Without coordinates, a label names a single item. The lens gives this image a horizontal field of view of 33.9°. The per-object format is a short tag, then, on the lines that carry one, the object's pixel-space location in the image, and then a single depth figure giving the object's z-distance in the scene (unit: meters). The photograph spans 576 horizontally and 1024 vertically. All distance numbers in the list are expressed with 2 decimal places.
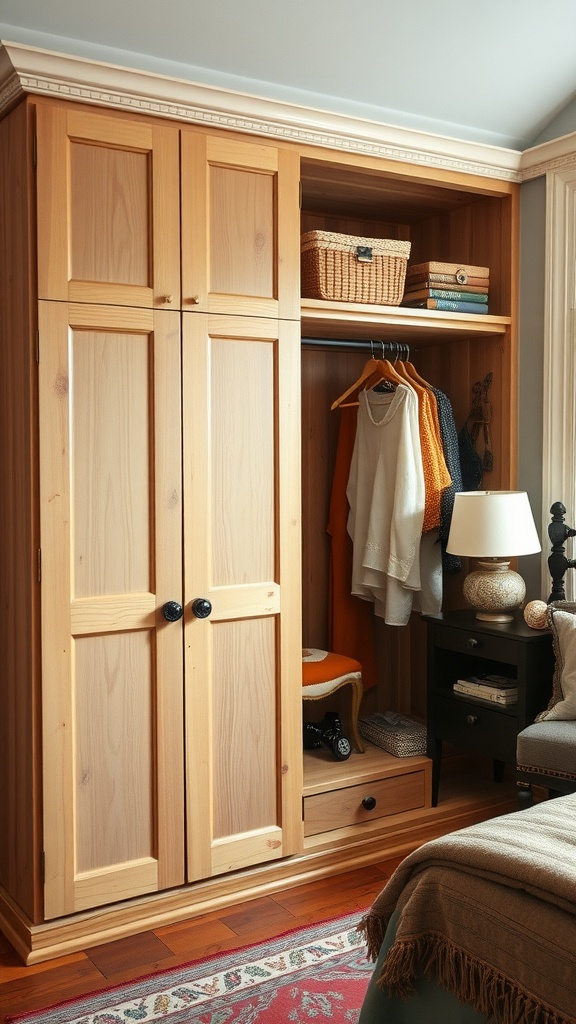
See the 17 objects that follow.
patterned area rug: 2.34
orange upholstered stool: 3.29
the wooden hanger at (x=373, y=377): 3.48
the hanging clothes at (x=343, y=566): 3.69
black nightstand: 3.09
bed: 1.60
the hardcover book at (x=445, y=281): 3.40
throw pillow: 2.91
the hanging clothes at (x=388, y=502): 3.38
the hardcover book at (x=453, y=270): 3.39
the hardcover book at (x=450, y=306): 3.38
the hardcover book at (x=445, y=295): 3.39
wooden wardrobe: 2.61
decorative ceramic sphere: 3.11
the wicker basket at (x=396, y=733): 3.46
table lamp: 3.16
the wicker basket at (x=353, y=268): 3.13
